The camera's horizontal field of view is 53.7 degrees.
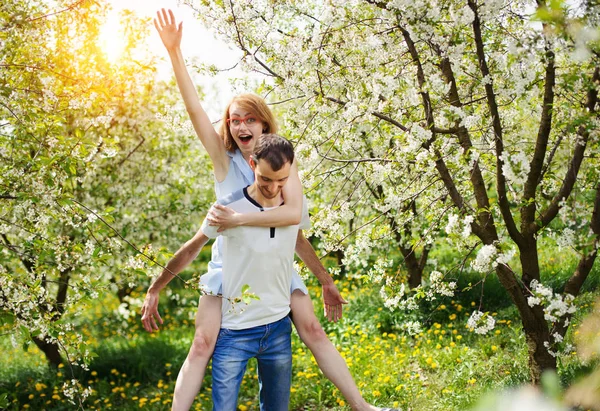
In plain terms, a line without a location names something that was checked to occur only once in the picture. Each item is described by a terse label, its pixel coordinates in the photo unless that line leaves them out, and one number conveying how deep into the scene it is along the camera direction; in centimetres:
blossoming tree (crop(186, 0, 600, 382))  250
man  250
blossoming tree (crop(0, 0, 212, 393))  323
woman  253
